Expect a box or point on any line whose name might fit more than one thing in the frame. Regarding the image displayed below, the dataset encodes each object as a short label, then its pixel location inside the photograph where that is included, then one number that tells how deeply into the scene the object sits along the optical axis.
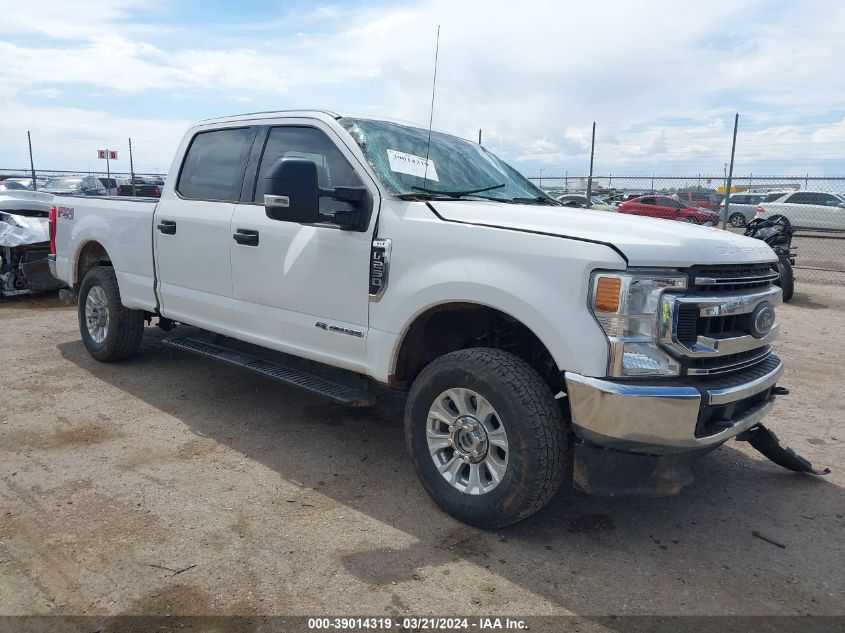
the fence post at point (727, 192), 12.76
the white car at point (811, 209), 21.83
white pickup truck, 2.82
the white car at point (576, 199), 27.24
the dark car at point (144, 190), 14.32
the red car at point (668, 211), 23.50
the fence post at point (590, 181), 14.65
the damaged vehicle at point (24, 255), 8.77
